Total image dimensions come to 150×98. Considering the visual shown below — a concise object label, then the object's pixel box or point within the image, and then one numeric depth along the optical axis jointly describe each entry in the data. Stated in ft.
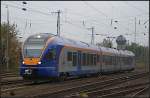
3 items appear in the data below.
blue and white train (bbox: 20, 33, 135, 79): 73.10
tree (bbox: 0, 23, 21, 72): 187.46
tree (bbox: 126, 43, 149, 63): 402.07
